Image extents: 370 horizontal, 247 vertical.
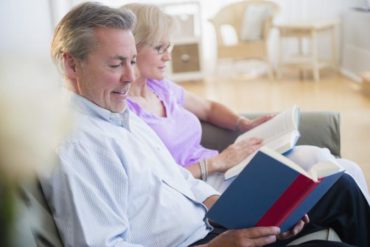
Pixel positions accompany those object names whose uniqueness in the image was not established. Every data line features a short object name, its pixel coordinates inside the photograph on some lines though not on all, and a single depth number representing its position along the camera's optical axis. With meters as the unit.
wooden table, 11.03
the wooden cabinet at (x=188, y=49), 11.29
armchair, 11.14
